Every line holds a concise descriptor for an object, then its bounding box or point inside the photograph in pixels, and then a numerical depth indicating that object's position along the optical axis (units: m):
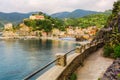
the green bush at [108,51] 10.05
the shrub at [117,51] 8.50
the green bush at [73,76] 6.28
